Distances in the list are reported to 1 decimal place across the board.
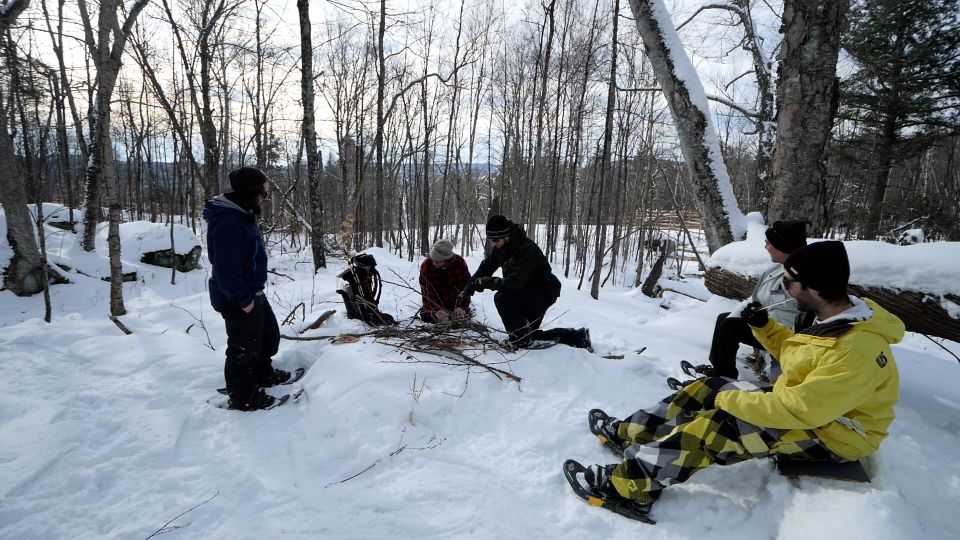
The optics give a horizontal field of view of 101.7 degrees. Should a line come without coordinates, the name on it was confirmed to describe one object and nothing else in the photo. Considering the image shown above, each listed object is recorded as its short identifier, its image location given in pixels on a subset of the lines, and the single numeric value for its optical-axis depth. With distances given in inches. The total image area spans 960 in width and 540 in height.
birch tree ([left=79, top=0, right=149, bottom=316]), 198.8
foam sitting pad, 70.7
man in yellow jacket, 66.6
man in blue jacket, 111.1
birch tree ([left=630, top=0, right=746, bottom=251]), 159.3
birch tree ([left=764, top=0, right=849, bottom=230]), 136.3
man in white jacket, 112.2
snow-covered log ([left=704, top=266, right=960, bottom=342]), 100.6
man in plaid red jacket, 180.1
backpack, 177.9
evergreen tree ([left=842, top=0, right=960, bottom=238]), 412.5
